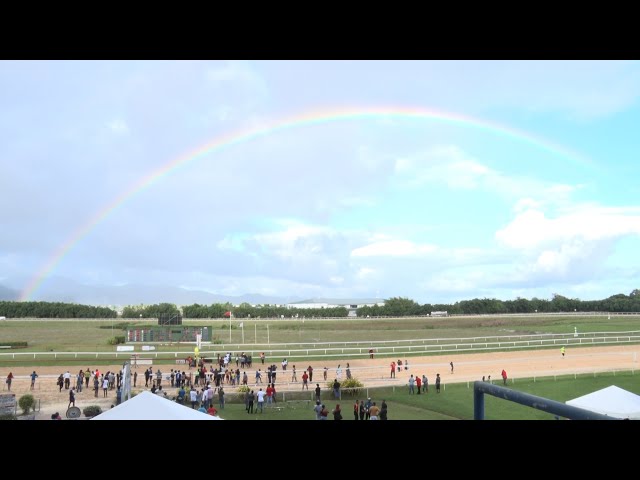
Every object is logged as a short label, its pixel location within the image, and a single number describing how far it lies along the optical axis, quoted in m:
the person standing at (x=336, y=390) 21.13
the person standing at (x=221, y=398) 19.15
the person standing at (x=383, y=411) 15.22
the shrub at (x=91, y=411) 17.30
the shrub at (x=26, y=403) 18.28
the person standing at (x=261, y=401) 18.45
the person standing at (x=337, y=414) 15.27
